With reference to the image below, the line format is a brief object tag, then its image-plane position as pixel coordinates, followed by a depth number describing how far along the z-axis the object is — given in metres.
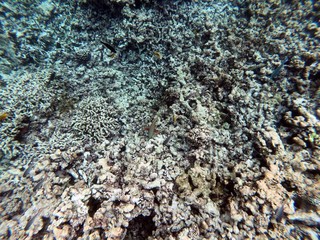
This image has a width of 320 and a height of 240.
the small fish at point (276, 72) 2.93
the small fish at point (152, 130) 2.77
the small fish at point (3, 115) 3.10
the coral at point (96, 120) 3.06
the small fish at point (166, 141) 2.76
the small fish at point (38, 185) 2.64
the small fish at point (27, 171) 2.79
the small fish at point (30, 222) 2.20
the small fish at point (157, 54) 3.48
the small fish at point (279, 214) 1.93
